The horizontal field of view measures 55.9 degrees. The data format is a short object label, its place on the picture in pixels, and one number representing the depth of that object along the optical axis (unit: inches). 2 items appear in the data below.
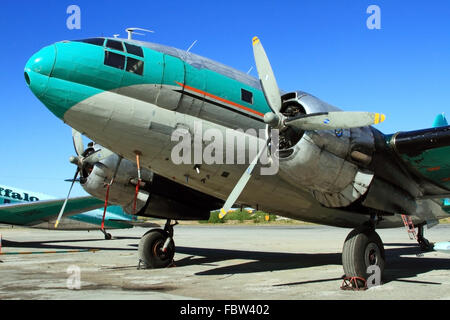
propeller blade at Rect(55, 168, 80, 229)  543.3
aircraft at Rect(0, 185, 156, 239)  921.5
